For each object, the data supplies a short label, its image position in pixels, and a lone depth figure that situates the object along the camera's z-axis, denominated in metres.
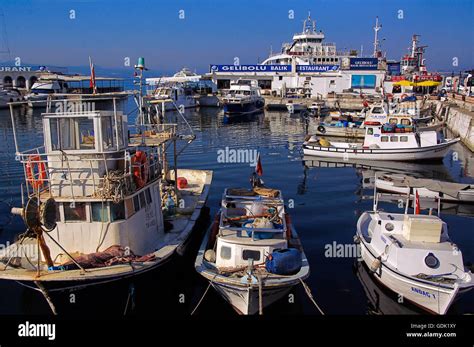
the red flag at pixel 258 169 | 21.80
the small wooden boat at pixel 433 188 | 25.22
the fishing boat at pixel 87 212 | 12.28
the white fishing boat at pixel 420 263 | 13.62
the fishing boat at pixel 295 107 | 75.94
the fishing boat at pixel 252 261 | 13.07
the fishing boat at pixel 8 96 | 80.62
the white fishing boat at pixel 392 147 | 36.75
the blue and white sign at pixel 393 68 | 99.06
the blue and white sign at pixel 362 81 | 86.94
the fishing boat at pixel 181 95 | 70.84
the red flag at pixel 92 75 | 18.70
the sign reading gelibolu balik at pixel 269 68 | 90.88
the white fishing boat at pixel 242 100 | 70.25
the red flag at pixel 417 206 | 17.74
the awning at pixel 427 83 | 73.31
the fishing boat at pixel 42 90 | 82.19
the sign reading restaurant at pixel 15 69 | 102.73
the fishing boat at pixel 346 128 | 47.81
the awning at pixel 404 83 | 72.31
